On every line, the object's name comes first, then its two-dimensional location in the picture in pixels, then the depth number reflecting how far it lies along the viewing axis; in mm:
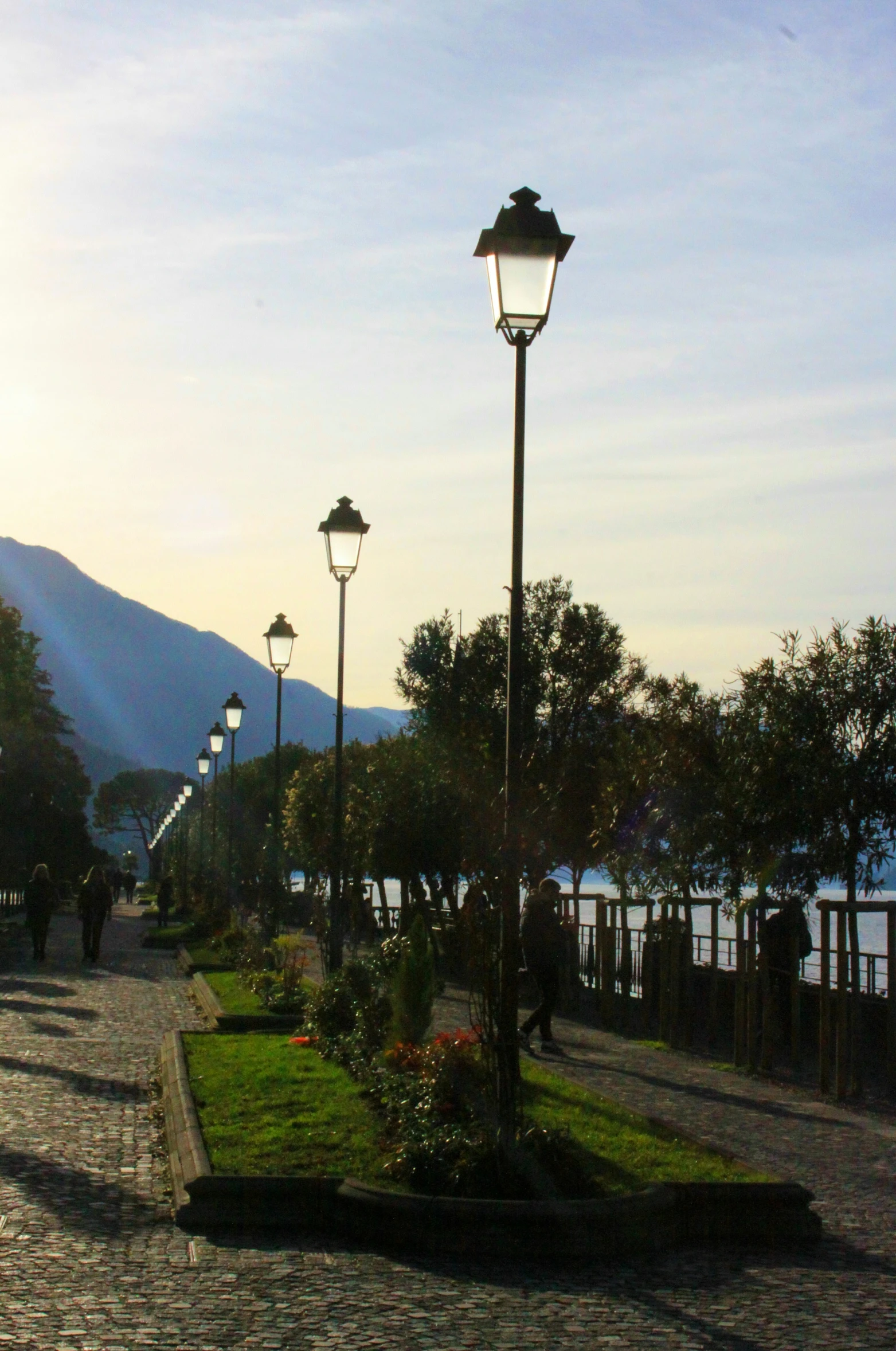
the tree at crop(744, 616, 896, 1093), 12961
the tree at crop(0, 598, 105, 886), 49094
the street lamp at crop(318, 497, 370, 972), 16328
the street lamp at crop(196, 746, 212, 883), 45097
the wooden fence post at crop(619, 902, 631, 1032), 18234
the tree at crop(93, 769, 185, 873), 149000
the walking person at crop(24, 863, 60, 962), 26984
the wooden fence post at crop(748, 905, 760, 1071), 13977
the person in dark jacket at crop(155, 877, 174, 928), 46775
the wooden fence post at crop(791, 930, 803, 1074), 14086
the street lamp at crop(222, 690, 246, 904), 29656
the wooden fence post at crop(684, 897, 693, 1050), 16297
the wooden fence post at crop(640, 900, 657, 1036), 18422
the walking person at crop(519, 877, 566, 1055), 15039
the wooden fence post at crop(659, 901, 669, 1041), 16625
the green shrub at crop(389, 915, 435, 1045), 11852
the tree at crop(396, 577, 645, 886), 31203
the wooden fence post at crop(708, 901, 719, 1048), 16859
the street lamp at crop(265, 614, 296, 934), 22609
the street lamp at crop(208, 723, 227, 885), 37062
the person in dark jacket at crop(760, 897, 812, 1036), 14828
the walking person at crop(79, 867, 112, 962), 27891
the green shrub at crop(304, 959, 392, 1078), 12484
